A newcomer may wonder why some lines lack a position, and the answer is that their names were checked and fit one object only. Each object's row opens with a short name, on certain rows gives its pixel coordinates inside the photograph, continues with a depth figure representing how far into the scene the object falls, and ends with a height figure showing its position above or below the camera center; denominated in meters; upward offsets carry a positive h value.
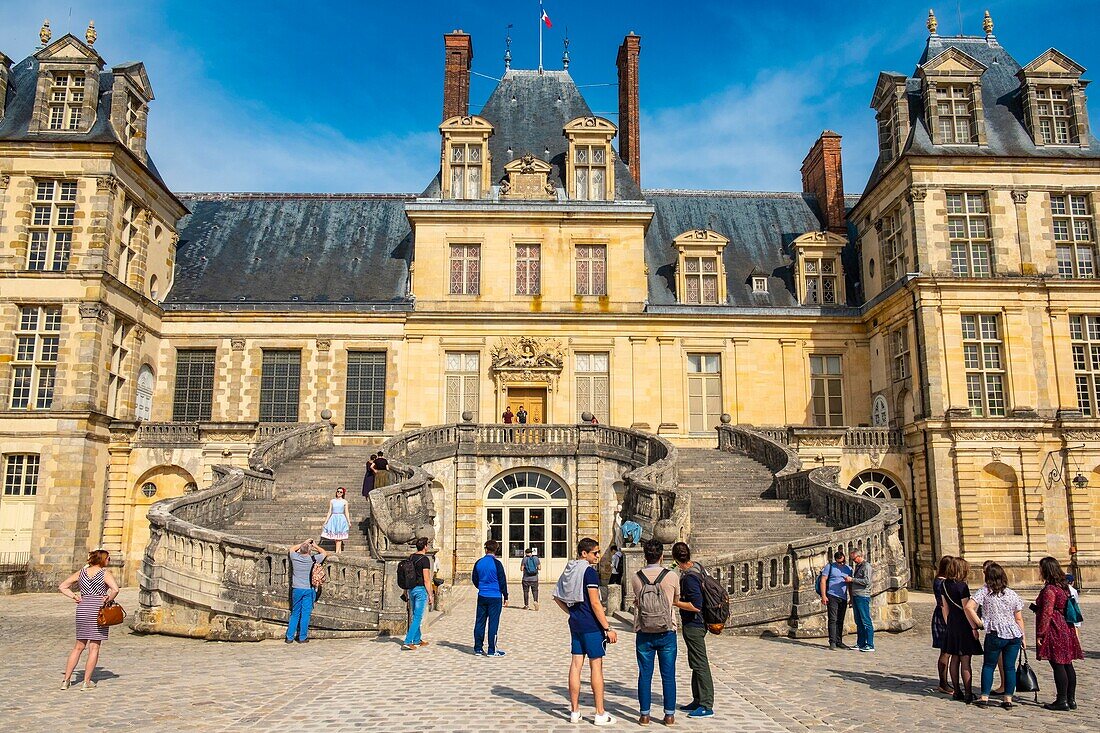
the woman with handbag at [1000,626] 8.62 -1.27
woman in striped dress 9.19 -1.12
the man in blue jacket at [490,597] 11.32 -1.29
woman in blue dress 15.33 -0.50
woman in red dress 8.59 -1.41
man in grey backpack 7.59 -1.17
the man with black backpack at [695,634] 7.96 -1.26
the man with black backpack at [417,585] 11.88 -1.21
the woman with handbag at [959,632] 8.88 -1.37
